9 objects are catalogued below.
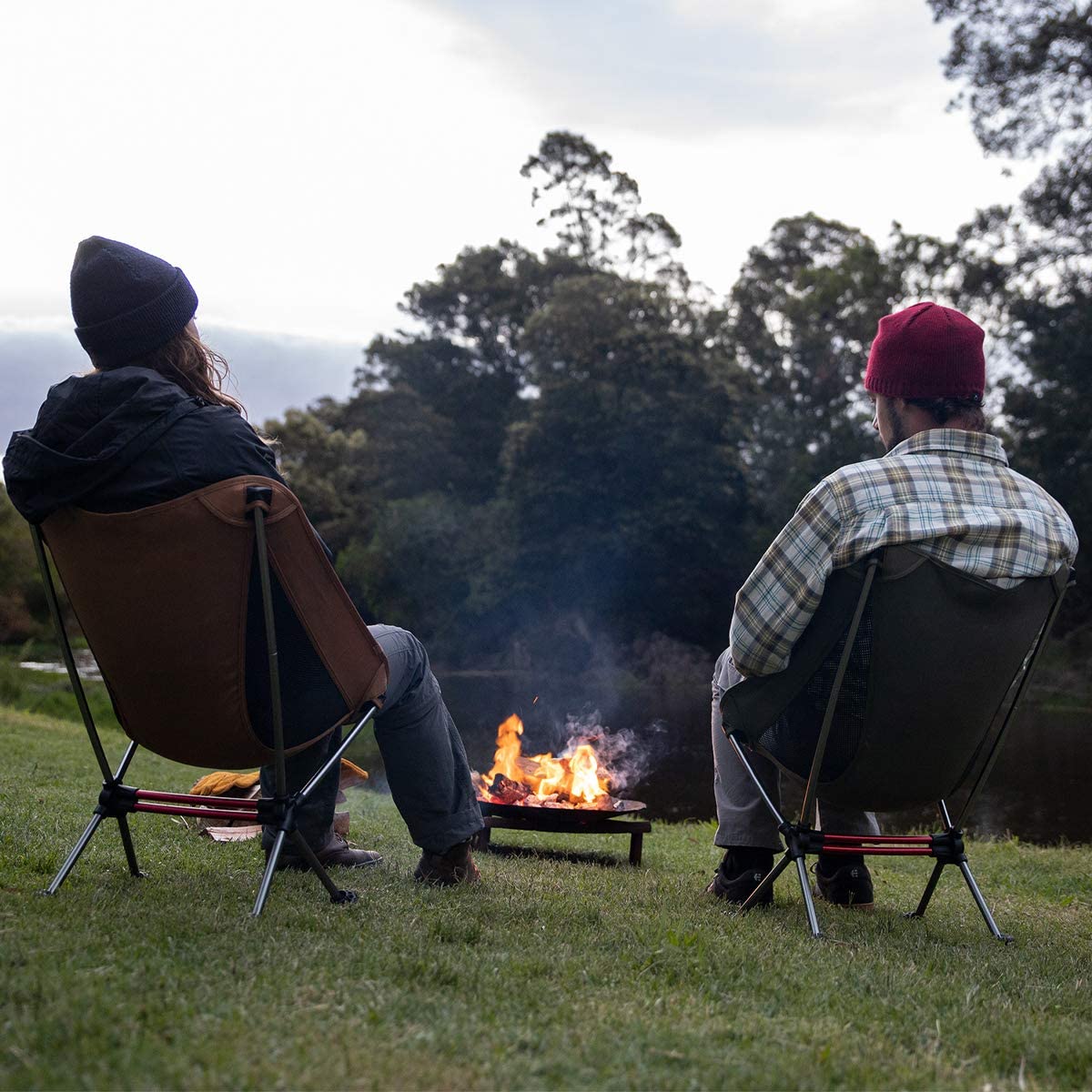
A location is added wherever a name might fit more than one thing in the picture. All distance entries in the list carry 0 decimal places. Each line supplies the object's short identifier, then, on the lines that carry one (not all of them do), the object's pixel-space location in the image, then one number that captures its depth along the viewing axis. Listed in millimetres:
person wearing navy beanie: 2725
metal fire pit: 5090
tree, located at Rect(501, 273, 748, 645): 30578
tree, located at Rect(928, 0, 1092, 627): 23188
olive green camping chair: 3023
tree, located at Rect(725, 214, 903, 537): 30797
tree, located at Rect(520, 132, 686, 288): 36969
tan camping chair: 2730
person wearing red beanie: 3041
